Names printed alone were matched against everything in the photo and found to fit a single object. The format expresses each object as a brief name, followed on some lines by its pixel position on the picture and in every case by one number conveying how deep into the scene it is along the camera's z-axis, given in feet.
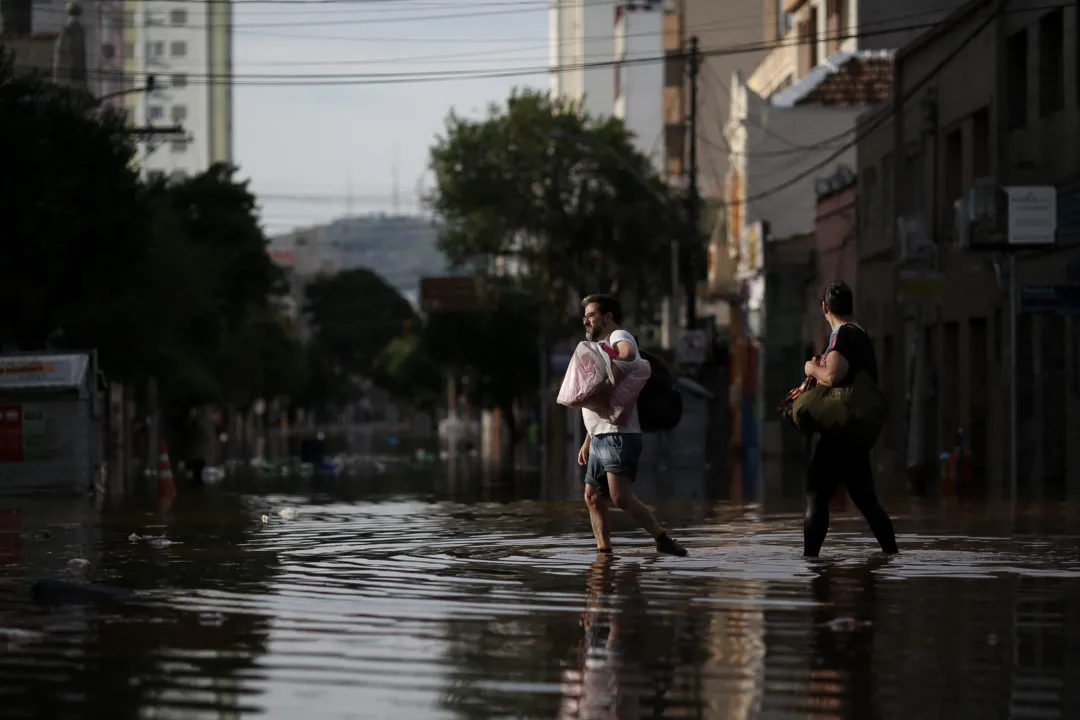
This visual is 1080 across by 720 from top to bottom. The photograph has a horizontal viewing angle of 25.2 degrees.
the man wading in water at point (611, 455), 52.29
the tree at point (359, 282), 651.37
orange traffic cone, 104.22
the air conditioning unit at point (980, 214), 108.68
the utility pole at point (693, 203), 173.58
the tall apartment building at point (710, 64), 310.45
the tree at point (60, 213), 148.25
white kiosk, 114.52
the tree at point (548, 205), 250.57
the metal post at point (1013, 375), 98.32
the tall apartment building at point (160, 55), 620.08
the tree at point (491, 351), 333.42
